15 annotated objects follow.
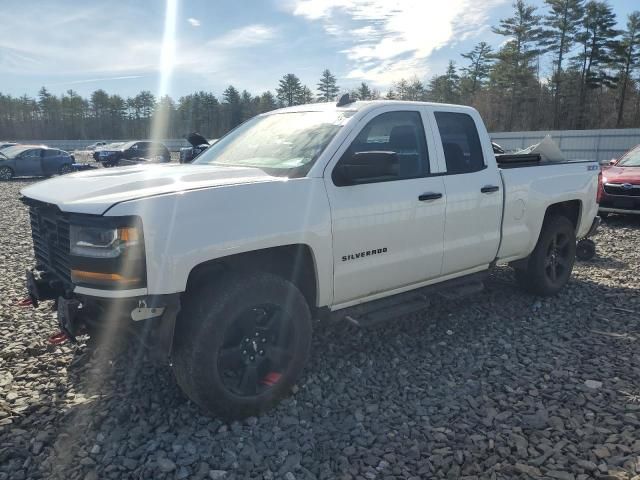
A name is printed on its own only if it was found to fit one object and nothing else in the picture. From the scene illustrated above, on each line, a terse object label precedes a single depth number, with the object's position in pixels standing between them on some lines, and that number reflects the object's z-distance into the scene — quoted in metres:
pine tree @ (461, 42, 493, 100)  56.75
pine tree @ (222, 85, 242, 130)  84.44
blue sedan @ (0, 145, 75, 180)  20.92
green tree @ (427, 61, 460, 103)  59.38
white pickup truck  2.64
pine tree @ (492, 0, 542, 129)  45.31
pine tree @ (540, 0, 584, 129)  42.21
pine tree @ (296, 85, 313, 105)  75.12
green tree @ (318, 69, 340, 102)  73.38
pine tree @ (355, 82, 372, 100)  61.00
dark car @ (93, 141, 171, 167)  27.38
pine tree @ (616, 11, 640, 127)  41.74
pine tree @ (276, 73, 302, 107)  76.88
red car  9.25
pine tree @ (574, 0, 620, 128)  41.62
